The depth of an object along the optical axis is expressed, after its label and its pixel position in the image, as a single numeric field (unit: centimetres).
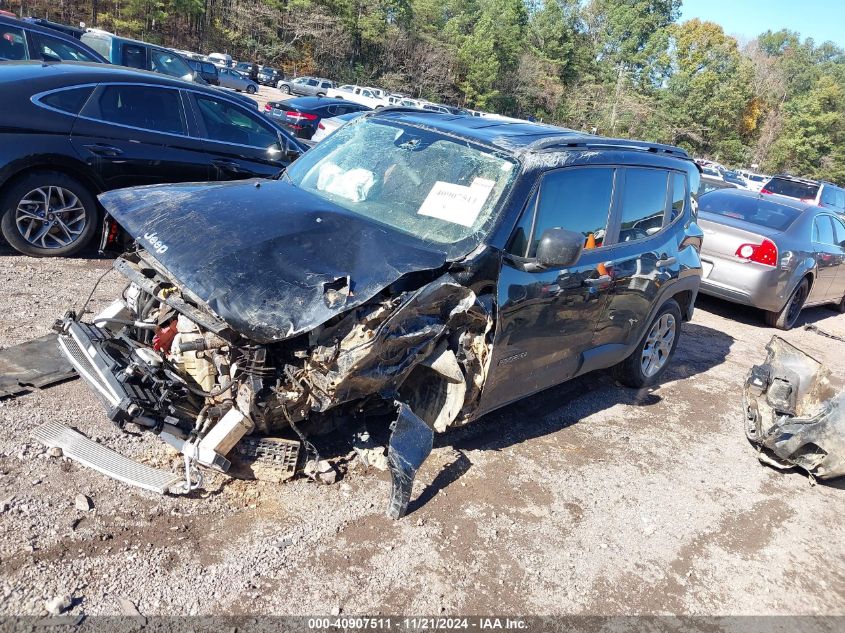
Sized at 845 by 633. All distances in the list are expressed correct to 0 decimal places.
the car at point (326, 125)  1448
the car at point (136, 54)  1509
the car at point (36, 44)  1041
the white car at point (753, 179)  3728
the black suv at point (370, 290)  328
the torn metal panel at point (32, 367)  396
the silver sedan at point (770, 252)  860
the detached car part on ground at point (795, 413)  470
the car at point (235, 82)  3456
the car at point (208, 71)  2878
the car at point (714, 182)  2022
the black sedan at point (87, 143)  577
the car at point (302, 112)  1920
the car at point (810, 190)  1633
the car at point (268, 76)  4556
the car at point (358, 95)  3731
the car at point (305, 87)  4203
